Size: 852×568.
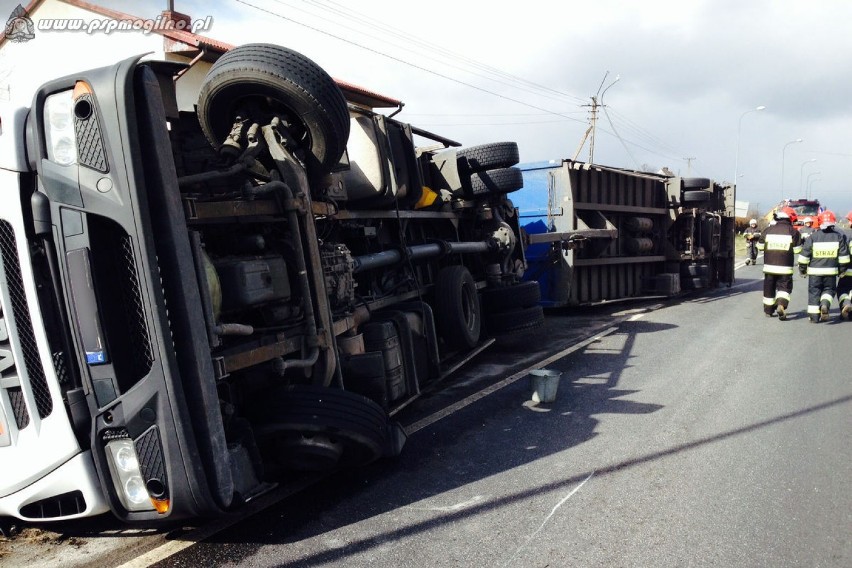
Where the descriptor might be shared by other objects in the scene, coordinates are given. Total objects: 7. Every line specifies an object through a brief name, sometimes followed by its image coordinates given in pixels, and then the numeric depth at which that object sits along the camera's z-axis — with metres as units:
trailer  9.55
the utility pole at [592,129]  34.62
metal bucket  4.96
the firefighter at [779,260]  9.34
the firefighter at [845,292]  9.22
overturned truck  2.41
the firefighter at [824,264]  9.12
